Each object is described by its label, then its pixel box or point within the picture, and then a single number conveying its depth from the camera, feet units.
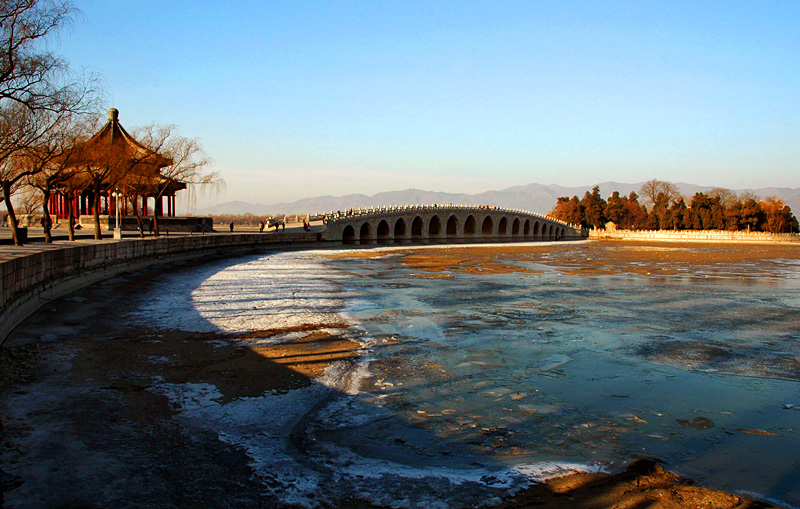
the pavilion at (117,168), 102.06
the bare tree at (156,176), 122.21
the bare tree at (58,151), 81.00
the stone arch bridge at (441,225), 213.46
